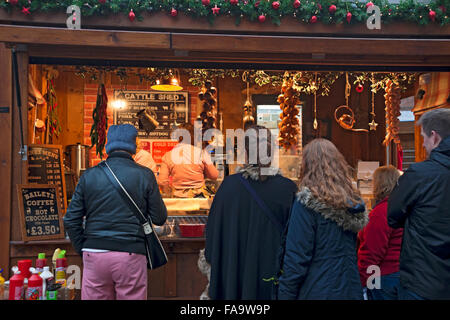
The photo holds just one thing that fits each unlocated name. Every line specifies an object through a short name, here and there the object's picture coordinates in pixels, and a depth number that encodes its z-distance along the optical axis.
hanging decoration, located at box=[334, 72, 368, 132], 7.45
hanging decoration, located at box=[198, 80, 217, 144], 6.91
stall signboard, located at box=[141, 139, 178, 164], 8.55
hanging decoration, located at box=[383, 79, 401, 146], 6.61
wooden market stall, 4.18
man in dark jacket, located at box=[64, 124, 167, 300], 3.11
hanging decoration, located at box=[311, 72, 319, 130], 6.99
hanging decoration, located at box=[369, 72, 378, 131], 7.31
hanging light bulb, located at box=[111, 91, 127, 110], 8.44
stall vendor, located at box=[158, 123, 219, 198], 6.70
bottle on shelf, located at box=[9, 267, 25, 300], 3.39
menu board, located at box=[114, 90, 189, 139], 8.51
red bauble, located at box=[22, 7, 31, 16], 4.15
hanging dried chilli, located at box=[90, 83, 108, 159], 5.80
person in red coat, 3.21
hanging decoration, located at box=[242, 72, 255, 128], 7.26
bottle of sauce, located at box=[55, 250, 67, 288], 3.71
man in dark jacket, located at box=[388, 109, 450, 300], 2.60
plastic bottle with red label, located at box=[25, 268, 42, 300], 3.42
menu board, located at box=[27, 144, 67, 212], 4.65
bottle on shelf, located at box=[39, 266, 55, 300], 3.52
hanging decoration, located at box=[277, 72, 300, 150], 7.00
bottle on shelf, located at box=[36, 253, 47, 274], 3.76
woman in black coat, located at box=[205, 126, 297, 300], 2.89
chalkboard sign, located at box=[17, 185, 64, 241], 4.30
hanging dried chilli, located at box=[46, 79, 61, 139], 6.55
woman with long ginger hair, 2.54
